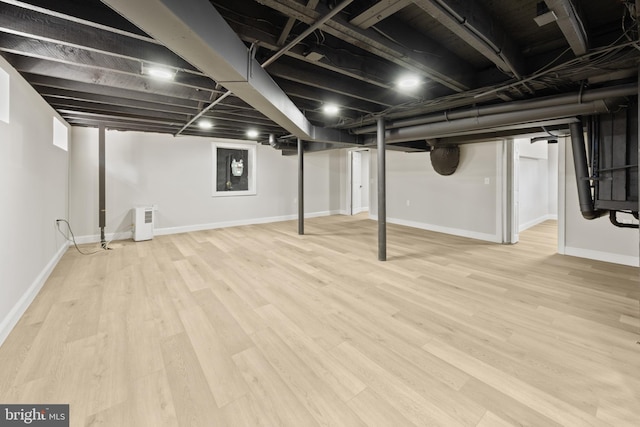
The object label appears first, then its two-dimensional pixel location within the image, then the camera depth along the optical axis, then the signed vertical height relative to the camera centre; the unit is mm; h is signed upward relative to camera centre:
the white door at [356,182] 8547 +948
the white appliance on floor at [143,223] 4930 -215
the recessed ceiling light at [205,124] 4452 +1496
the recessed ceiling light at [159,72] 2357 +1237
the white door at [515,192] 4684 +330
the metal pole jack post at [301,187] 5492 +488
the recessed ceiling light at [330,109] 3504 +1398
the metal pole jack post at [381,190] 3799 +301
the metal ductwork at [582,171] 2850 +422
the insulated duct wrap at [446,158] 5203 +1032
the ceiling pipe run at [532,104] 2299 +1113
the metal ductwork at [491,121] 2539 +1044
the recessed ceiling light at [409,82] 2557 +1254
